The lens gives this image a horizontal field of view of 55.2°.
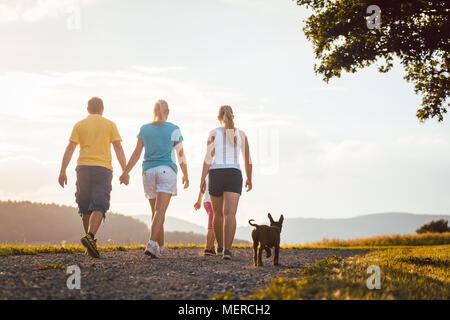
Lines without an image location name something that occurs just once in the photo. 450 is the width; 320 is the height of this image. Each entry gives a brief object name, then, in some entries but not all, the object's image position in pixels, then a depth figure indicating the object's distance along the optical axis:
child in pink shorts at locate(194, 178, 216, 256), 10.02
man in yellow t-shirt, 8.61
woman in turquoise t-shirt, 8.54
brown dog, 7.91
